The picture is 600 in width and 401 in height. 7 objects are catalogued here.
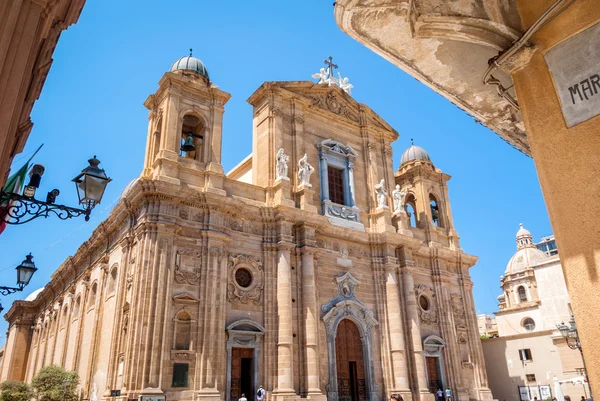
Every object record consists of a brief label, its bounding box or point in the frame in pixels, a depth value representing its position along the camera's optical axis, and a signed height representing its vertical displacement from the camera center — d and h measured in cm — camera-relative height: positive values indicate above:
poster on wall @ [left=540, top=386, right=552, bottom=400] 2800 -85
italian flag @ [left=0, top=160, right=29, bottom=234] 762 +331
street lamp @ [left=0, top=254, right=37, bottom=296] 1029 +254
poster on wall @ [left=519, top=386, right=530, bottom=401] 2922 -89
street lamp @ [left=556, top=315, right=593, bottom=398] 1664 +151
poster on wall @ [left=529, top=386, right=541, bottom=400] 2896 -85
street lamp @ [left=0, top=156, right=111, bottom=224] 637 +261
